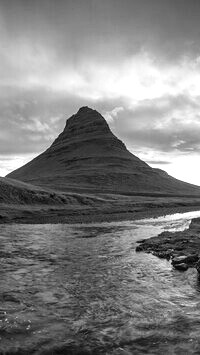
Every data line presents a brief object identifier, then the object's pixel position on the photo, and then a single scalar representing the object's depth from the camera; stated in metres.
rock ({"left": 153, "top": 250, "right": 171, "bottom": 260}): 28.86
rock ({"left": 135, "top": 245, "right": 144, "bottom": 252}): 32.72
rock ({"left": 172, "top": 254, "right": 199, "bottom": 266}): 25.81
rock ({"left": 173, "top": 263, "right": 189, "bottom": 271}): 24.09
